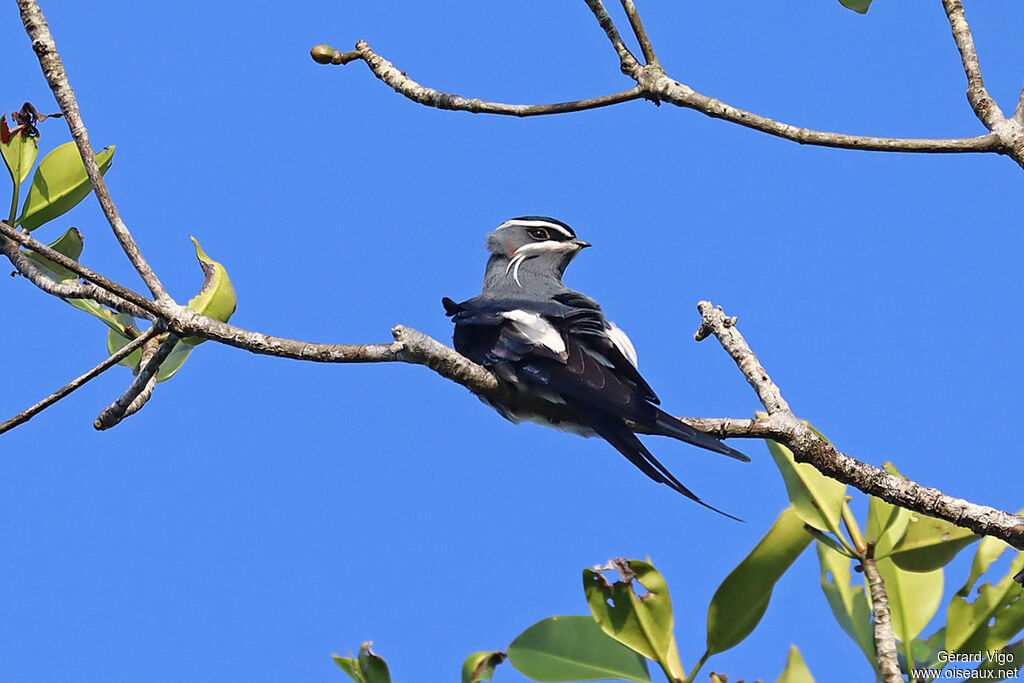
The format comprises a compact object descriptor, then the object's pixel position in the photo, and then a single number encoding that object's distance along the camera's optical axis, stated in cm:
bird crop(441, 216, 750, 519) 729
